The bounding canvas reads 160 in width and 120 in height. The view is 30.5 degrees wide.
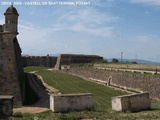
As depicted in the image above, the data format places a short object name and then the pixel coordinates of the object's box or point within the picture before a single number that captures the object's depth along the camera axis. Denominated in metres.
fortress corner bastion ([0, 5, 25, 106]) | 18.59
